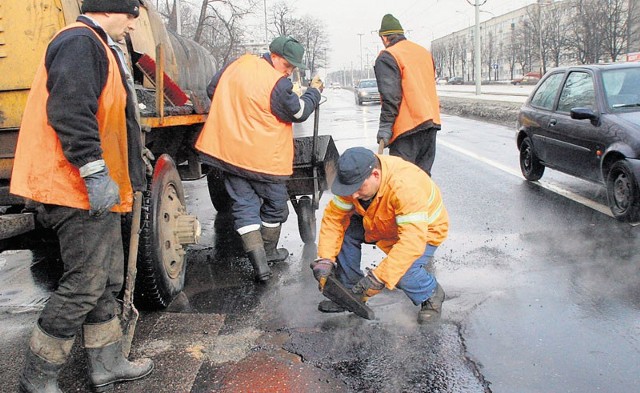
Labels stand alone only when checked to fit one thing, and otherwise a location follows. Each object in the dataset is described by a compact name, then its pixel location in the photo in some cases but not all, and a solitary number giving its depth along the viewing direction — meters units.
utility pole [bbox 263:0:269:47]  50.09
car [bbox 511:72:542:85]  60.42
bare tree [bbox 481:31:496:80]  82.75
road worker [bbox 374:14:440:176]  5.06
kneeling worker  3.34
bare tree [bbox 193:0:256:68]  32.44
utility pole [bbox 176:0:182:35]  26.58
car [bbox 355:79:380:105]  35.59
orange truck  3.24
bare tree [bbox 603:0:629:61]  37.31
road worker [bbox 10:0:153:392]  2.55
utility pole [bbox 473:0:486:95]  33.41
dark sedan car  5.71
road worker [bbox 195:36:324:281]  4.43
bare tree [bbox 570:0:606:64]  37.81
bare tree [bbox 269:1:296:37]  64.06
